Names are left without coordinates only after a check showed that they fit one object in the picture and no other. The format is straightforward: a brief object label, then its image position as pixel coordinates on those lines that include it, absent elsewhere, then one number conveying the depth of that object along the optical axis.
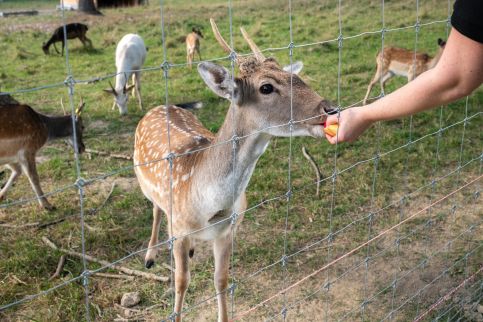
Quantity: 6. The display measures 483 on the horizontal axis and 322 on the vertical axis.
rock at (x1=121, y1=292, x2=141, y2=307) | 3.08
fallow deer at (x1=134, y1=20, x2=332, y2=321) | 2.25
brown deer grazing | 11.98
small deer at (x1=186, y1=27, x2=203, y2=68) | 10.37
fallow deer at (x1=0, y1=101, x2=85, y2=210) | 4.44
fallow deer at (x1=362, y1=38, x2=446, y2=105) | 7.31
